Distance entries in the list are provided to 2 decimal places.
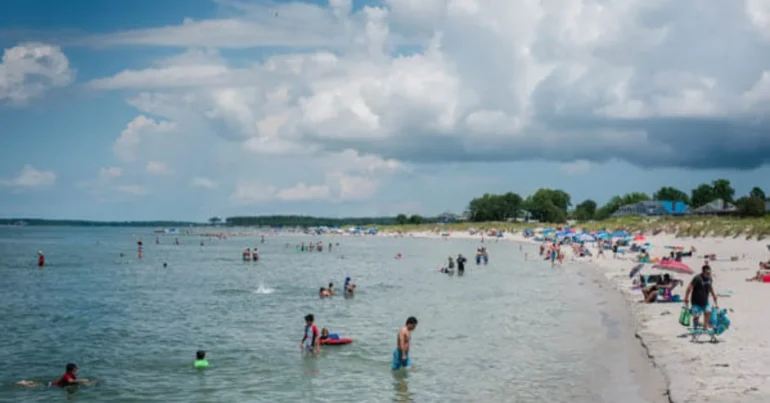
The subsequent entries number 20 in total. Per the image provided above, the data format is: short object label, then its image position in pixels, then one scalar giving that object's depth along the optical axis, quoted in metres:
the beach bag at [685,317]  21.06
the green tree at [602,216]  196.66
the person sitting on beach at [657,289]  29.89
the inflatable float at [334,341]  23.62
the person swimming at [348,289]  40.65
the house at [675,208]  165.12
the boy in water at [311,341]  22.16
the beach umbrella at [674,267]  29.86
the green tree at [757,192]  168.68
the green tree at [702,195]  185.25
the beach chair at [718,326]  19.05
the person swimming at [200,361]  20.61
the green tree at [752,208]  103.47
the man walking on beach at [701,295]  18.92
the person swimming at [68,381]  18.39
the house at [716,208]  135.14
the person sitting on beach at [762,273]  34.31
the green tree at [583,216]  194.06
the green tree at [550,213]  189.12
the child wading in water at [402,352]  18.61
